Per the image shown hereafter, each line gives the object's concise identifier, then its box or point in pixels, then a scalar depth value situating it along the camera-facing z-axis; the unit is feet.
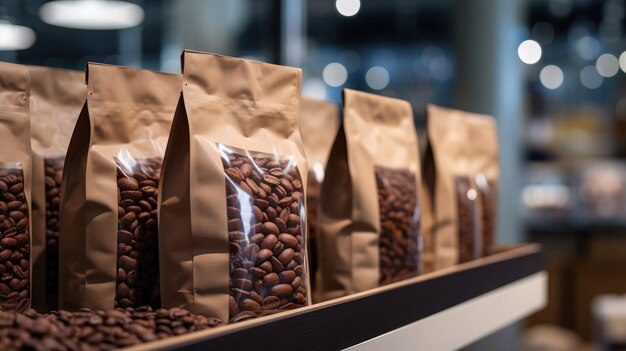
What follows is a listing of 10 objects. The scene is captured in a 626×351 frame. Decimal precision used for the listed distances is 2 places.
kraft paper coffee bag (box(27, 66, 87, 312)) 2.85
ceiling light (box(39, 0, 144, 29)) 9.41
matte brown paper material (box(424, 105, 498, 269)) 4.40
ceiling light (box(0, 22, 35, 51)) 6.47
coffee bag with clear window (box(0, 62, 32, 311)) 2.56
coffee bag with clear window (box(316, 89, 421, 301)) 3.49
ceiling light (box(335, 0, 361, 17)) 23.57
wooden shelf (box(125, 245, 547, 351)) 2.24
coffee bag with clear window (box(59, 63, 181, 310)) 2.66
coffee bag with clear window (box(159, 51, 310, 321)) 2.60
